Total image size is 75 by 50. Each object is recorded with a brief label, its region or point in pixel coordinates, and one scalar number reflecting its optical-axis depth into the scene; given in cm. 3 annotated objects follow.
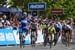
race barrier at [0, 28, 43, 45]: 2641
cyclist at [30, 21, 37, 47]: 2644
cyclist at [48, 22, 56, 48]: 2648
